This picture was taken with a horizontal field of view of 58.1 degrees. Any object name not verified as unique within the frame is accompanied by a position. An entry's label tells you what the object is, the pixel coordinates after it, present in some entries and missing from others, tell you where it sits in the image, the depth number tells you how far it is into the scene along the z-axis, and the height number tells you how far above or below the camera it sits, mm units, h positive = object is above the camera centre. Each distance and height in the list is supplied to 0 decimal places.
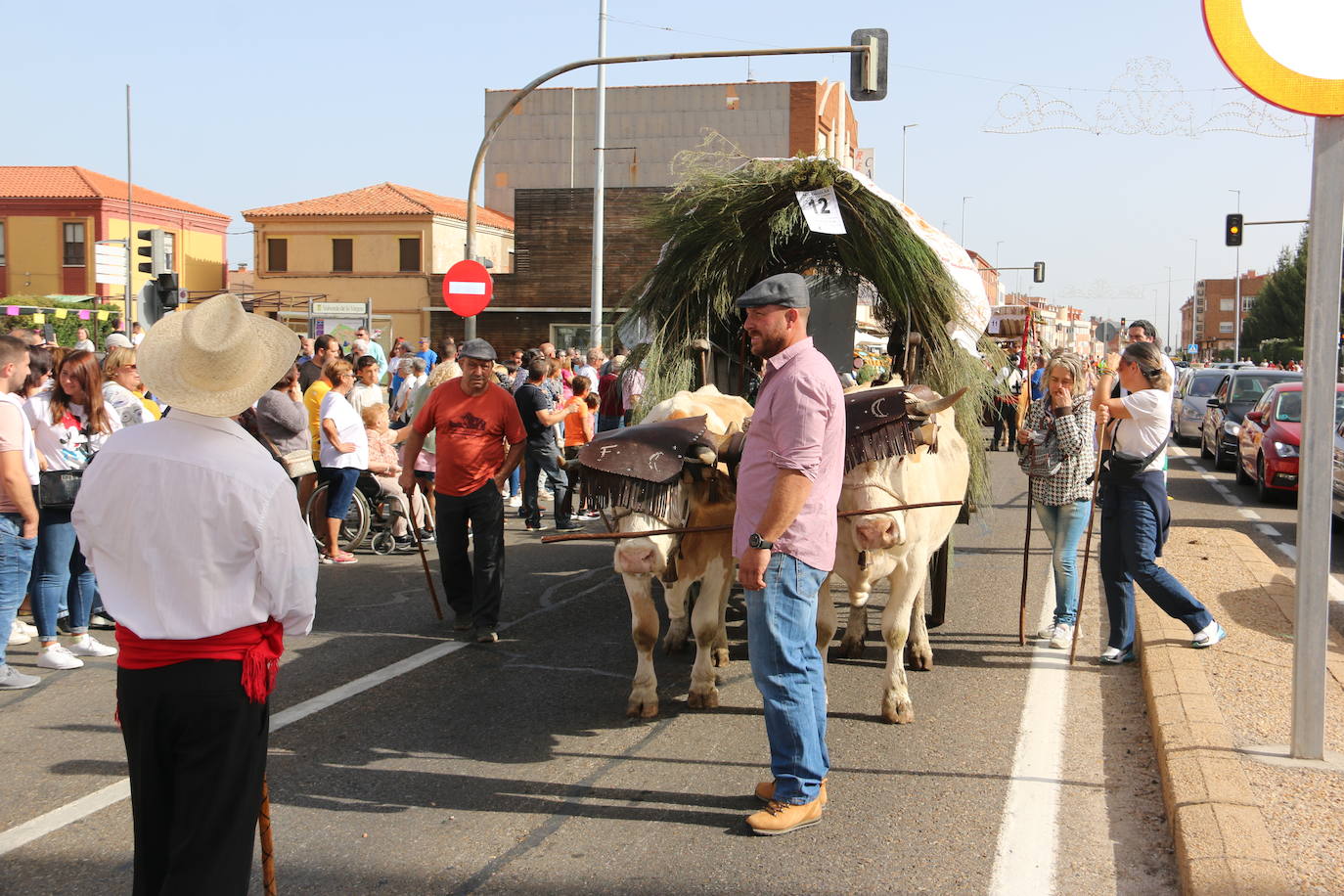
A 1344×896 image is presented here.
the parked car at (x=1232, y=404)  21312 -586
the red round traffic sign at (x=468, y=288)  15078 +942
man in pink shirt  4781 -668
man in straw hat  3330 -651
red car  16281 -943
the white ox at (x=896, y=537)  6012 -865
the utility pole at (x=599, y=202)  22750 +3215
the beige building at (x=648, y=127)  56688 +11633
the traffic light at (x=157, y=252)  15156 +1347
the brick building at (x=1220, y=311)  169850 +9299
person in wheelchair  12133 -1027
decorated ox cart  5992 +1
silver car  26906 -684
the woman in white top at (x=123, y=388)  8959 -222
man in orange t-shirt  8102 -630
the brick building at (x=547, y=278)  42656 +3076
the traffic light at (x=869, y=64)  16547 +4176
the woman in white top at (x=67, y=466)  7516 -697
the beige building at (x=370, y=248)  49719 +4787
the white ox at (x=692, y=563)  5879 -1015
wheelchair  11953 -1556
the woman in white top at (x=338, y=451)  11203 -833
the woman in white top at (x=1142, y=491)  7309 -729
